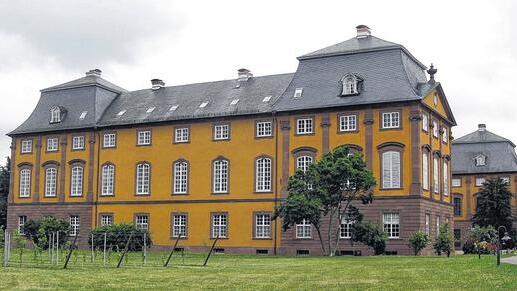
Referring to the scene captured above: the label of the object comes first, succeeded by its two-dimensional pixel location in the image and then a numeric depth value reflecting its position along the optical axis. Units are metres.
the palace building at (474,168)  82.69
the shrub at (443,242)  48.03
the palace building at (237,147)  49.72
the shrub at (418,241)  46.03
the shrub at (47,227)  56.76
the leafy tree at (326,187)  44.28
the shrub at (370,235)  45.72
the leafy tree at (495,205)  76.25
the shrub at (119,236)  51.35
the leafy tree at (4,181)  78.62
